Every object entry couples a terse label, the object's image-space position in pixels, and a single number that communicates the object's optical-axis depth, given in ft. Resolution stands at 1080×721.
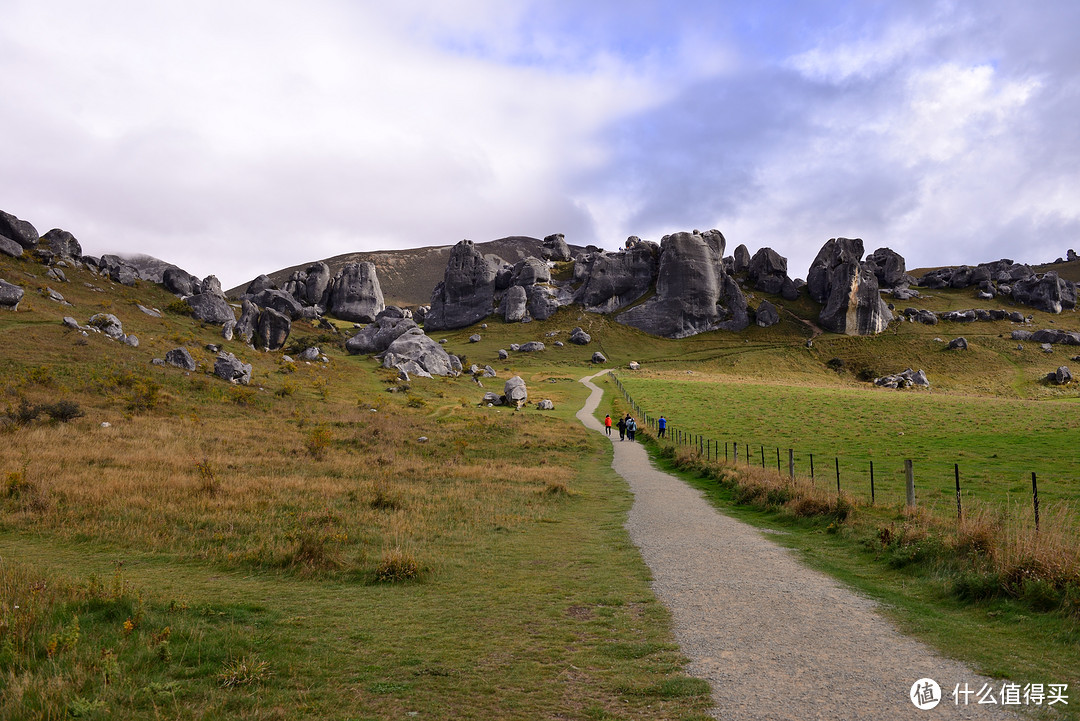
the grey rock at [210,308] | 265.75
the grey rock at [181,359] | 166.68
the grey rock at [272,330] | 274.57
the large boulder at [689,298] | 533.96
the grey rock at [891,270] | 632.79
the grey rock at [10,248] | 234.79
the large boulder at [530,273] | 602.44
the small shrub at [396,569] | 37.11
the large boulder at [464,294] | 583.99
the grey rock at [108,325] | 180.04
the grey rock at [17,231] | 252.01
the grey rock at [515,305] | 552.00
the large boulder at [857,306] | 494.18
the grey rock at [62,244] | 277.17
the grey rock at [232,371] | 166.50
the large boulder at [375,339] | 346.33
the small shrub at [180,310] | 264.93
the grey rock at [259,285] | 529.24
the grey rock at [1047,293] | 542.57
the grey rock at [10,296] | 176.86
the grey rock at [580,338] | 485.56
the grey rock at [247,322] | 268.00
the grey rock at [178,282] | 311.06
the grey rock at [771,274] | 592.60
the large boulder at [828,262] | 550.36
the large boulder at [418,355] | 290.76
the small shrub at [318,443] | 94.04
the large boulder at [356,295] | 558.97
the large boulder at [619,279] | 572.10
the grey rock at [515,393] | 214.90
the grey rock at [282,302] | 396.57
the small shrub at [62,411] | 96.17
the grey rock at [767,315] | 529.04
